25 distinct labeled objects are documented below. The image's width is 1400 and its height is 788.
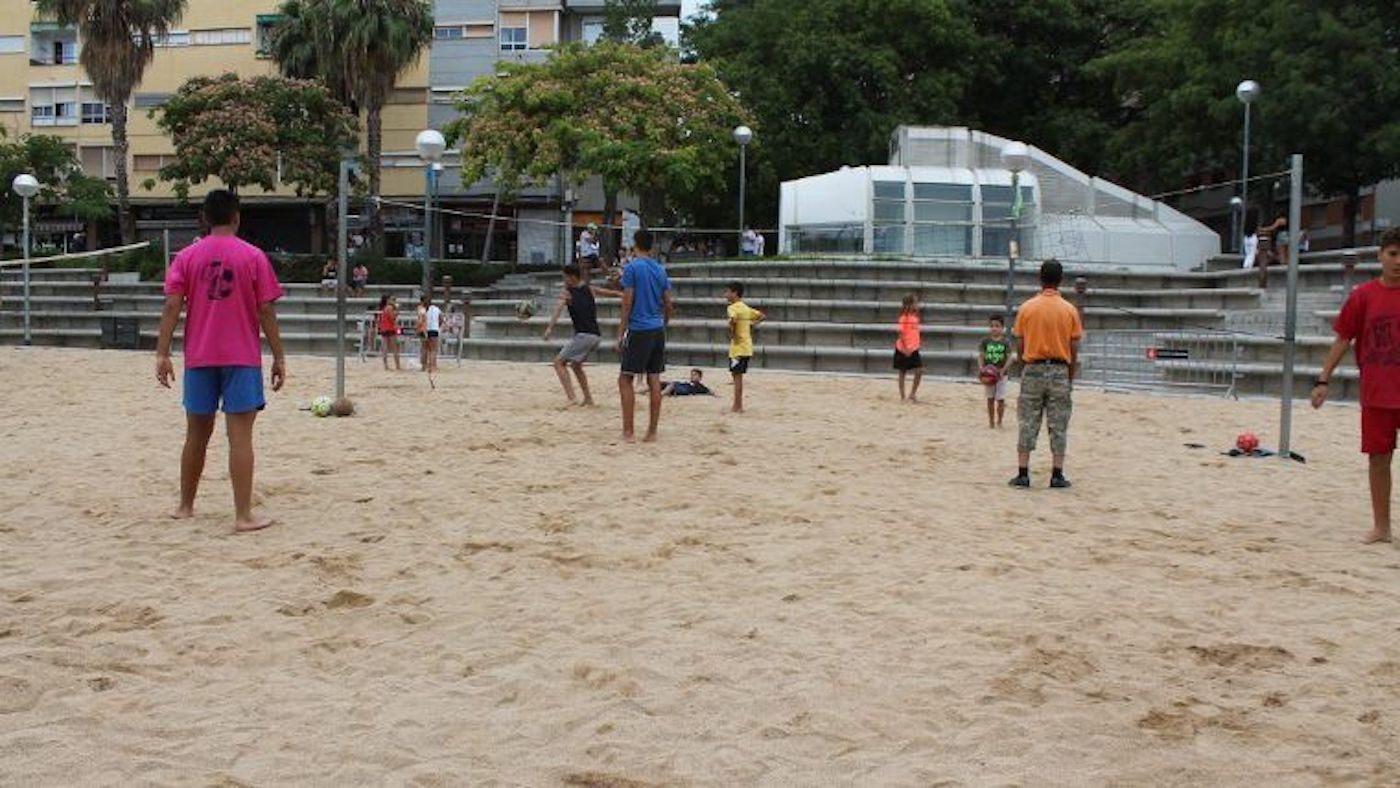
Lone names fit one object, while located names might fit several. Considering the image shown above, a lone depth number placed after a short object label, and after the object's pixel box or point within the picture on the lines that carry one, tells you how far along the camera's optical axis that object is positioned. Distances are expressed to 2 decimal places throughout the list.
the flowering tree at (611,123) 29.09
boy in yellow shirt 13.11
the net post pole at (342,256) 11.59
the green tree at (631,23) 40.62
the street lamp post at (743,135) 26.28
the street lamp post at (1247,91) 21.64
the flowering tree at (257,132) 34.19
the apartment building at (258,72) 43.16
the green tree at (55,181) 37.72
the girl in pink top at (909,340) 14.45
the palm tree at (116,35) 33.88
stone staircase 17.36
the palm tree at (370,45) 34.56
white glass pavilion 24.80
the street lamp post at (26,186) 22.29
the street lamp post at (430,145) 14.05
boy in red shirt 6.44
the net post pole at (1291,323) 9.80
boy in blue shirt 9.86
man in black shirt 12.53
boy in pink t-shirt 6.07
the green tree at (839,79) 34.06
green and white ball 11.52
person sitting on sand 14.33
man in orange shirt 8.21
